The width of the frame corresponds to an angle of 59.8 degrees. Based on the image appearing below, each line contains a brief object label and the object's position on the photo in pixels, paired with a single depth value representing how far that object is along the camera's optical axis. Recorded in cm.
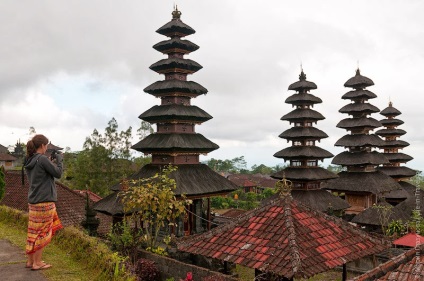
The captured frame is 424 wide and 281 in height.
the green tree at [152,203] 1417
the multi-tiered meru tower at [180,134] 2000
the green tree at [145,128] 4622
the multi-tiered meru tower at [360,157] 3105
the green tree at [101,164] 4094
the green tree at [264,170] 11409
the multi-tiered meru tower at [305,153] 2712
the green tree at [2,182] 1511
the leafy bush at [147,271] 1314
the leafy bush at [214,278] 1032
